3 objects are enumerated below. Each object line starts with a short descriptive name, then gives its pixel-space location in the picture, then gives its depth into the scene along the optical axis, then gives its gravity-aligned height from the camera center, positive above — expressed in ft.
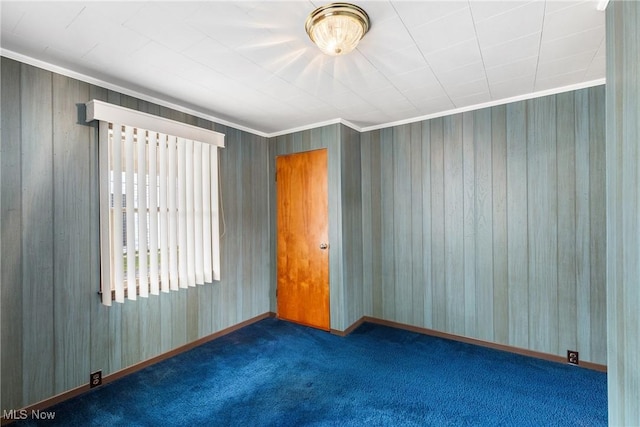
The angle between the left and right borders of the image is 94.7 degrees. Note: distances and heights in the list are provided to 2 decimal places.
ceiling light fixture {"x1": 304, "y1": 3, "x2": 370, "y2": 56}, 5.00 +3.34
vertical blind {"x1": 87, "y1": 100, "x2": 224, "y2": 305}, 7.80 +0.39
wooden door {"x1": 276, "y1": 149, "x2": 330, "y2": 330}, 11.50 -0.94
